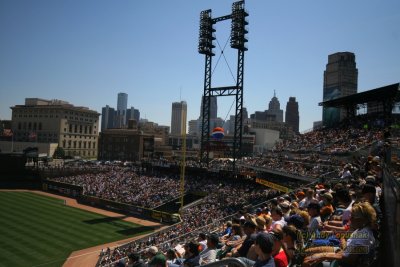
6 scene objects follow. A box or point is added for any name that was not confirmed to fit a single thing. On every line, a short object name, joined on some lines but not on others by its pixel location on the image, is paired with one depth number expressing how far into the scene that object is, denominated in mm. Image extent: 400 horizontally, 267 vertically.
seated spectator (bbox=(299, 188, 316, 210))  9114
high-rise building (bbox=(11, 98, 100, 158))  115688
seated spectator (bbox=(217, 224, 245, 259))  6816
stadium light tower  42750
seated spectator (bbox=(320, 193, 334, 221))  6934
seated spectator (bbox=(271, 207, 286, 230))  7431
